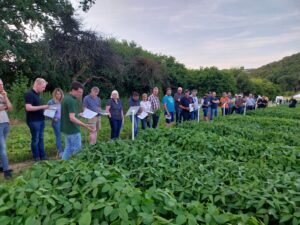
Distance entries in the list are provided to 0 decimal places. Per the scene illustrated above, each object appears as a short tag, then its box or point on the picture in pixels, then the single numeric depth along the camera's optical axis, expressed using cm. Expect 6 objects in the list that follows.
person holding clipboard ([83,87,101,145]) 598
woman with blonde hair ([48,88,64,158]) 545
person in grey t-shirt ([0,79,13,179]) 411
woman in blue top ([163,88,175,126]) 901
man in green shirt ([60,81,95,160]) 405
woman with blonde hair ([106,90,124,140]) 645
